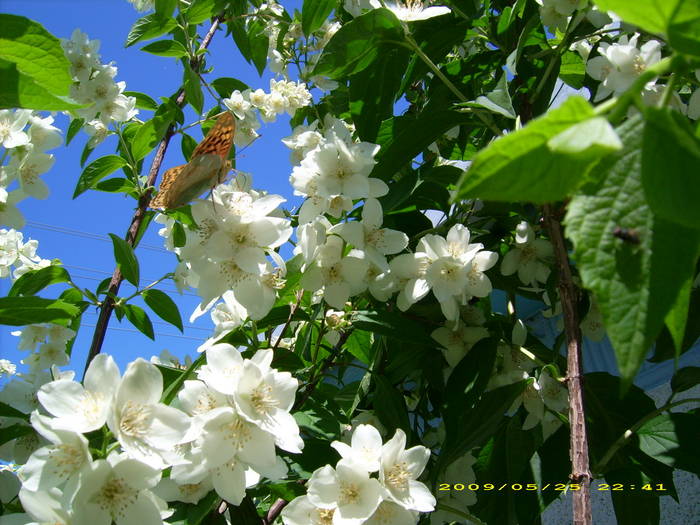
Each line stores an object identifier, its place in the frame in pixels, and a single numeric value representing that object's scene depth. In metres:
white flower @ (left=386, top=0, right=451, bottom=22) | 0.35
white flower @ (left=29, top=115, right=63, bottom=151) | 0.43
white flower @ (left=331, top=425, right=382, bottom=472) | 0.30
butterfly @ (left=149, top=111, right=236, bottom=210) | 0.32
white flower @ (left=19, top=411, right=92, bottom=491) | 0.25
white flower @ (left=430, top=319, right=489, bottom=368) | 0.36
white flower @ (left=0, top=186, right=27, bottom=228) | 0.41
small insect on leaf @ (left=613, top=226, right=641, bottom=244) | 0.15
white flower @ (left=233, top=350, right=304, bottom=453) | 0.28
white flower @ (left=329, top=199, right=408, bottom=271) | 0.34
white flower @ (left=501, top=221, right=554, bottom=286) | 0.36
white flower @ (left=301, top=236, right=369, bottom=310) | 0.34
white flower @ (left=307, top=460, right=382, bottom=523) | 0.29
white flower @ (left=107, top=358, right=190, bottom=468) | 0.26
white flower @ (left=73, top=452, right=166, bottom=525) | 0.25
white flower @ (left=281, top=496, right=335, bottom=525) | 0.30
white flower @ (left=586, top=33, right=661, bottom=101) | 0.32
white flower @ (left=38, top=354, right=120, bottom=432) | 0.27
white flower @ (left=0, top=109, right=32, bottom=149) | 0.38
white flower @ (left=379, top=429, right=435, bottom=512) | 0.30
